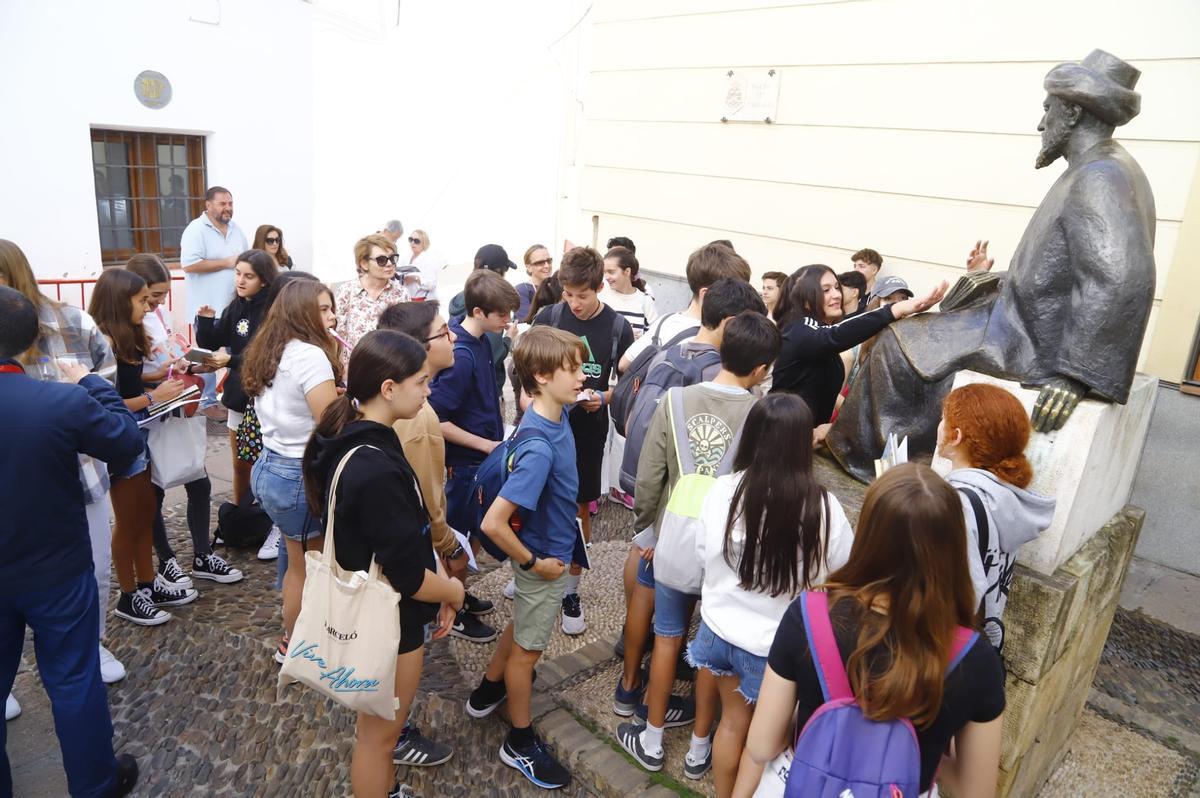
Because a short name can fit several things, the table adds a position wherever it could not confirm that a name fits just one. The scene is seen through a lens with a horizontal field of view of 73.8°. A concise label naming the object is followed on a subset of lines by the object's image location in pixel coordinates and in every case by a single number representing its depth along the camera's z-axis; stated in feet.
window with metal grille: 31.94
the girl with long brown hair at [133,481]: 11.64
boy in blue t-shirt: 9.05
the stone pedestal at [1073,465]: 8.68
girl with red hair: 7.32
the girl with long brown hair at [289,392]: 10.44
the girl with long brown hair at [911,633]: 5.08
